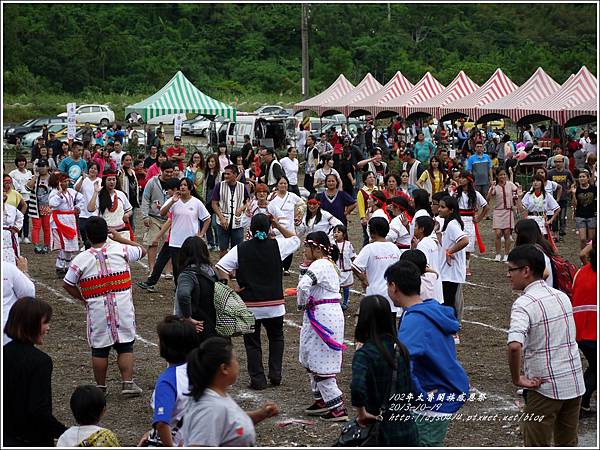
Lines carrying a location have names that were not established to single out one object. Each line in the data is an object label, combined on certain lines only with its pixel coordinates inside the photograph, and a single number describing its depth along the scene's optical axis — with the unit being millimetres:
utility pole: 41938
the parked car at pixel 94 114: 49875
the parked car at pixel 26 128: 44197
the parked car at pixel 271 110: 51803
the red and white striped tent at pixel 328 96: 34531
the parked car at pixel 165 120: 52531
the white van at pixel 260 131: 35531
